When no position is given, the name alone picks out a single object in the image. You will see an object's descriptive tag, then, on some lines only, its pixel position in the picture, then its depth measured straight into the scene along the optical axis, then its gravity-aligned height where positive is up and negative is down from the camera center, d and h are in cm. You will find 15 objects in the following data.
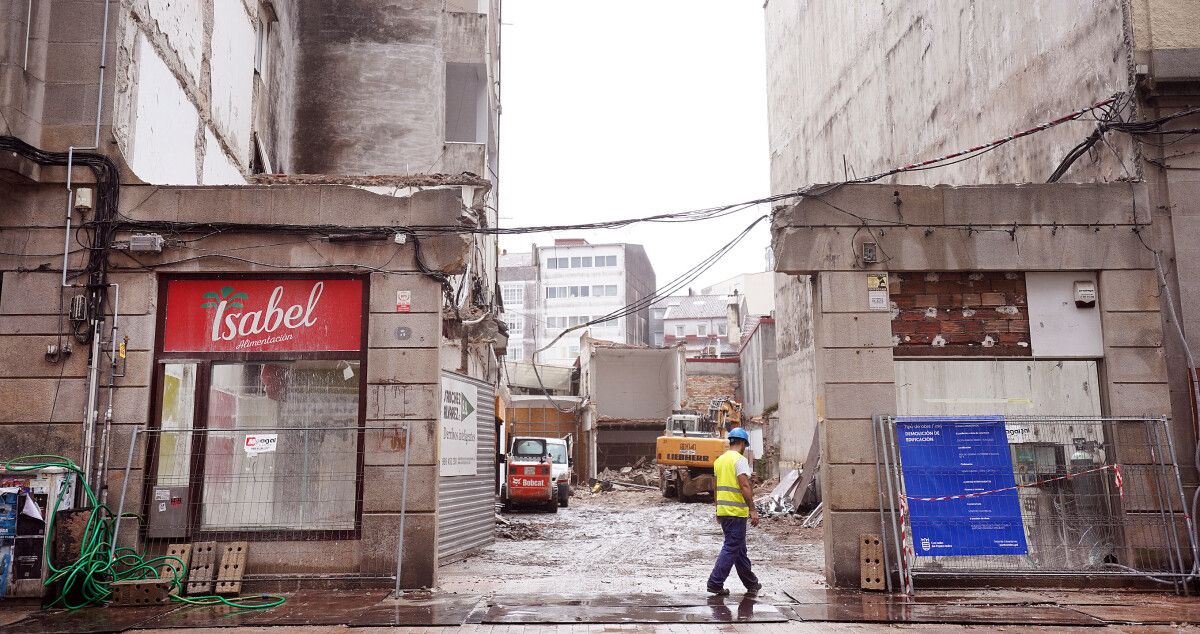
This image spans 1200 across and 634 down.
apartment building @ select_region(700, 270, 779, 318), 7306 +1234
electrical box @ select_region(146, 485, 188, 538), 1004 -76
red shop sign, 1055 +154
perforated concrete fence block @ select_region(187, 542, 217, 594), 965 -133
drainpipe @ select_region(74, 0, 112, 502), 996 +82
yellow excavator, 2889 -65
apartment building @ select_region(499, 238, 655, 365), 7719 +1328
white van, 2786 -73
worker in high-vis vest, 968 -82
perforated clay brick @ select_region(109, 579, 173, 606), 929 -153
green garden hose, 934 -129
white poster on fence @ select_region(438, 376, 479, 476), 1232 +24
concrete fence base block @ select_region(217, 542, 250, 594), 967 -134
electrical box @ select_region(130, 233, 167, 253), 1023 +234
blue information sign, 998 -51
